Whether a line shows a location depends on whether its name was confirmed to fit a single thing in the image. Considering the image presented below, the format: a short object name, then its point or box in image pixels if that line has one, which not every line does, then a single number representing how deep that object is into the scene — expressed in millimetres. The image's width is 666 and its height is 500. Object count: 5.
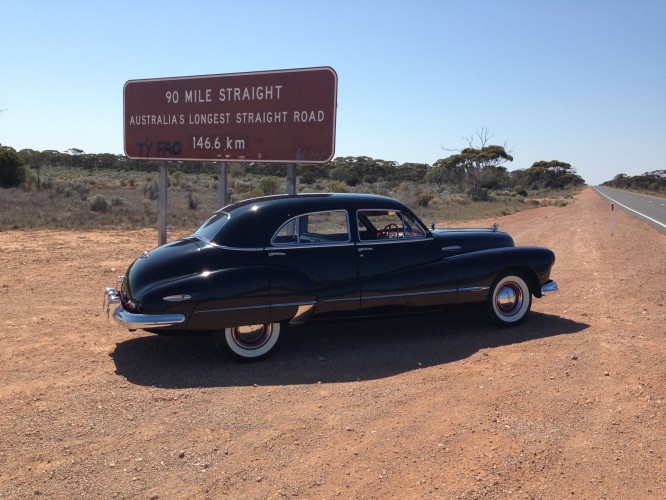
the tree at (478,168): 66000
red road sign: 9273
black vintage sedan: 5680
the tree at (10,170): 34656
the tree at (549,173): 113625
